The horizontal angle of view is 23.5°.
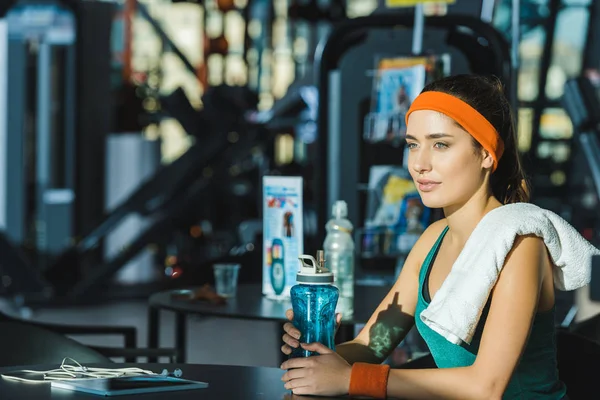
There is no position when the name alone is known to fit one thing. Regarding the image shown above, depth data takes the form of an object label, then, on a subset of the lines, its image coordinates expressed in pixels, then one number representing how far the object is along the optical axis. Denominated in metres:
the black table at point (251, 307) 3.67
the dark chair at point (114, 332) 3.61
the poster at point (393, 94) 6.13
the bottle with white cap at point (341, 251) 3.74
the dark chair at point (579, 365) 2.97
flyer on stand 4.13
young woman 2.19
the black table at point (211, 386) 2.10
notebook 2.13
